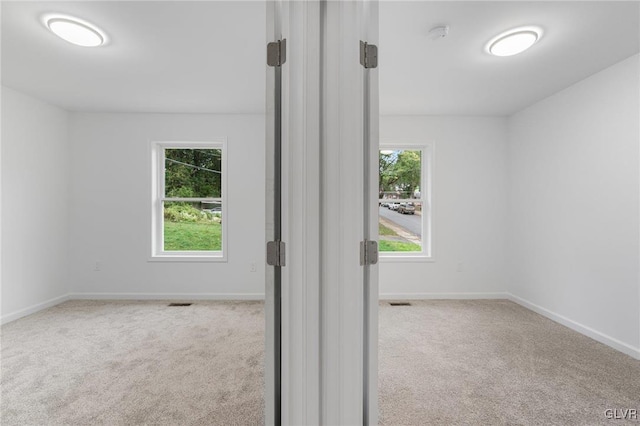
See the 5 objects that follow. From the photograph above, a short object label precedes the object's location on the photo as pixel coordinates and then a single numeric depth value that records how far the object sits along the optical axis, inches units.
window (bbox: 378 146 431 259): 169.0
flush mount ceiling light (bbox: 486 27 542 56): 85.2
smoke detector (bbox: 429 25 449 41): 83.8
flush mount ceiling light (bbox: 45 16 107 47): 81.1
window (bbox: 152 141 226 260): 165.9
